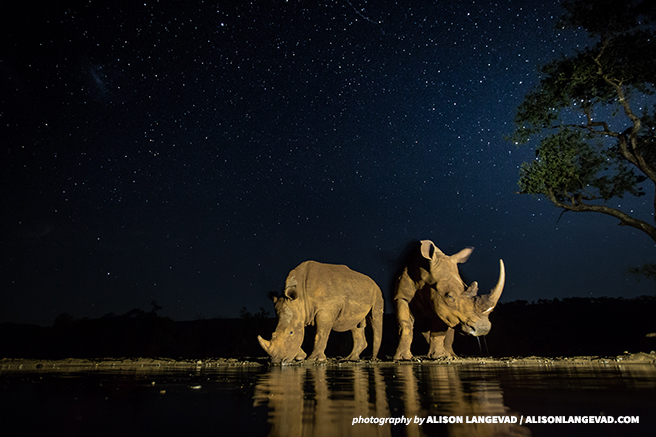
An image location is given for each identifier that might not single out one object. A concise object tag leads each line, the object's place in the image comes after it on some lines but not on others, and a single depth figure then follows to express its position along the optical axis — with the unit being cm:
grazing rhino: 883
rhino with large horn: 832
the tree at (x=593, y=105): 1057
